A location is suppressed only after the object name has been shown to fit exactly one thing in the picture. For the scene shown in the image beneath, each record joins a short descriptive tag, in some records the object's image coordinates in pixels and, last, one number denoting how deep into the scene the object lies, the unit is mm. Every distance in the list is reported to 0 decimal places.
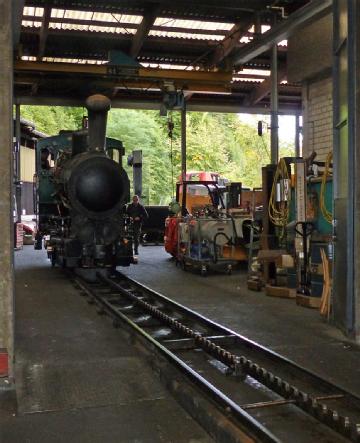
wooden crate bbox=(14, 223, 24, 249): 15384
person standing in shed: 14664
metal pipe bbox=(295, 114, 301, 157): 18562
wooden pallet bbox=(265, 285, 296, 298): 8414
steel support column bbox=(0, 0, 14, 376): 4082
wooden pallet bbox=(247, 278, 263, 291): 9180
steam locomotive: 9898
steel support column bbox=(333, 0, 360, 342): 5746
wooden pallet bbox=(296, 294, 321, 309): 7543
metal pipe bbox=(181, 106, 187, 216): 17625
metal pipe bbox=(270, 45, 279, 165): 12461
